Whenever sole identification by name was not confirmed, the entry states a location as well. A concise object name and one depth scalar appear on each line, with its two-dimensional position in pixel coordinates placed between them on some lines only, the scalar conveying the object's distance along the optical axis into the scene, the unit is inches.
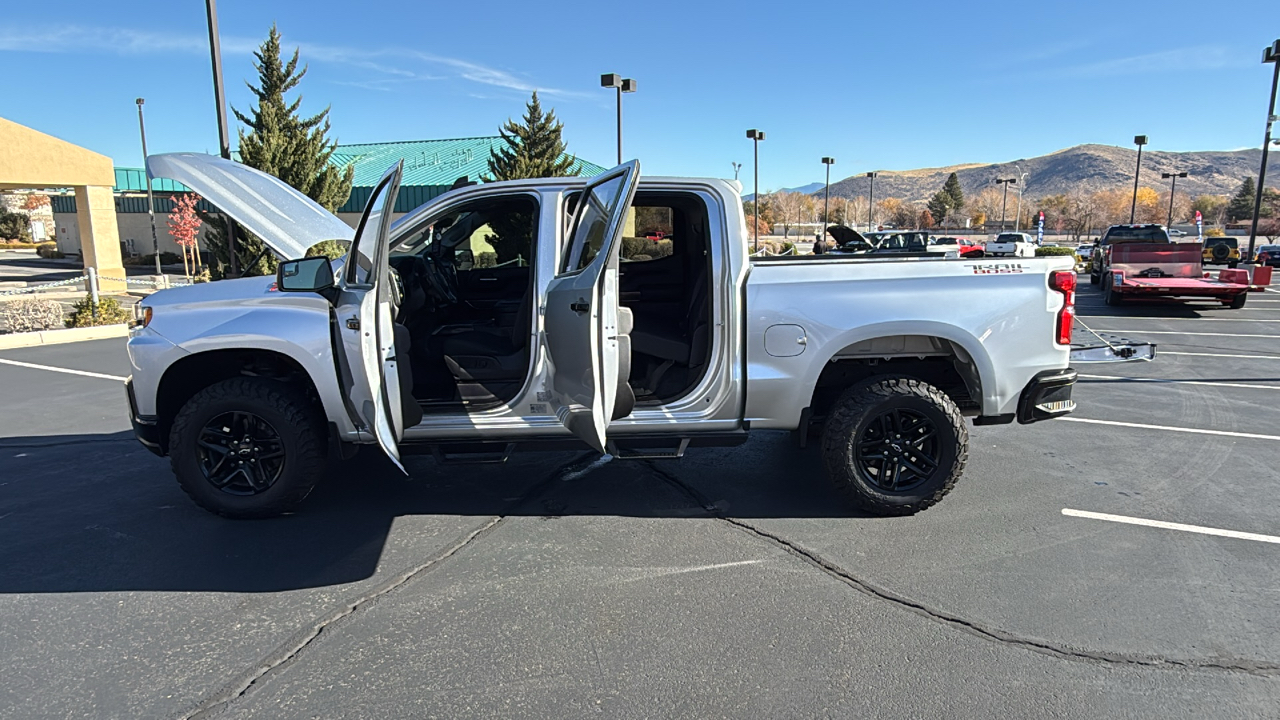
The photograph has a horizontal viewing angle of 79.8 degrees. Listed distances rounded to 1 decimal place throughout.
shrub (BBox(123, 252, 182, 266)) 1433.3
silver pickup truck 165.9
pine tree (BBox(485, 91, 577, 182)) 1155.3
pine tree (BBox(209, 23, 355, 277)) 733.3
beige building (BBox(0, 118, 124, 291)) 866.8
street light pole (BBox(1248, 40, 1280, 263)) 971.9
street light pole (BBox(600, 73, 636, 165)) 1024.9
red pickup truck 573.3
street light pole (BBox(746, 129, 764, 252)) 1747.0
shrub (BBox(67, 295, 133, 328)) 519.2
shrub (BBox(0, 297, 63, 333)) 496.1
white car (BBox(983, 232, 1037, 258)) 1421.0
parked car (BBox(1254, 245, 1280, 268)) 1384.7
